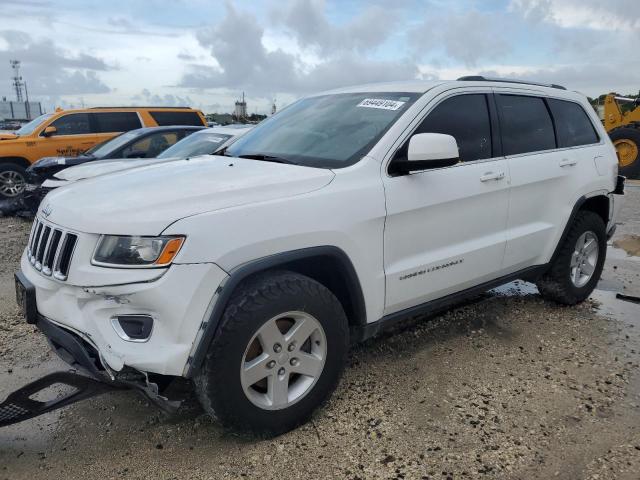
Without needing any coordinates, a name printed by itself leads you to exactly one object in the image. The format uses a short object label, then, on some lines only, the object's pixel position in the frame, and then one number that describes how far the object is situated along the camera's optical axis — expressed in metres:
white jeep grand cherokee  2.37
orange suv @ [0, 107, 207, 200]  10.17
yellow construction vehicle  14.13
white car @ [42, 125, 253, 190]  7.39
